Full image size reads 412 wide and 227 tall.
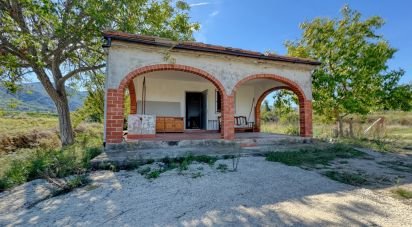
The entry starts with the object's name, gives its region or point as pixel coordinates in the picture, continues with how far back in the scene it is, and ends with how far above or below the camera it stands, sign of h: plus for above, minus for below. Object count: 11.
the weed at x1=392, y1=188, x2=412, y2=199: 3.69 -1.26
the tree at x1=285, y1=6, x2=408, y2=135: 10.42 +3.03
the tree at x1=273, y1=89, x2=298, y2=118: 12.87 +1.30
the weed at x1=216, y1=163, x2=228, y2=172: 5.21 -1.12
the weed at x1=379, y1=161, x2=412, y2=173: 5.64 -1.23
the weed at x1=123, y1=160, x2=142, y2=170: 5.32 -1.06
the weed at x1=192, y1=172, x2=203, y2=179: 4.69 -1.16
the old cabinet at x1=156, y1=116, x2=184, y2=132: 10.12 -0.07
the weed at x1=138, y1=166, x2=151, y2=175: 4.93 -1.12
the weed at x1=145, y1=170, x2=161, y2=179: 4.63 -1.14
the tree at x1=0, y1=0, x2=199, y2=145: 7.22 +3.30
